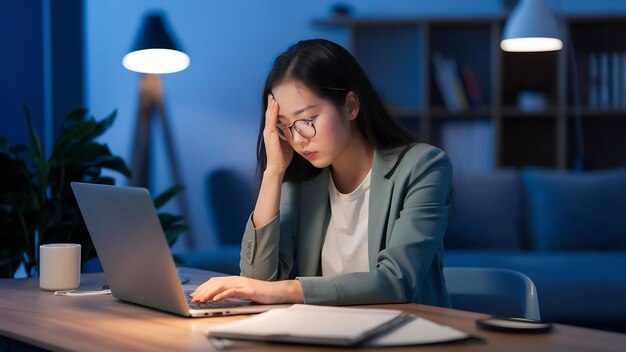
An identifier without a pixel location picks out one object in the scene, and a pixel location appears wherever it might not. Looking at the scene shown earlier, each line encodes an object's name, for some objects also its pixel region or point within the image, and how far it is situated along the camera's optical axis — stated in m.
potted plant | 3.24
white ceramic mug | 2.55
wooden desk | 1.94
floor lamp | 5.12
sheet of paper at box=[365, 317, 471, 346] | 1.93
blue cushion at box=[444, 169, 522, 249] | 5.01
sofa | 4.66
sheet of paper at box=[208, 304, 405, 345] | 1.93
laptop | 2.17
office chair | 2.54
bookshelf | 5.83
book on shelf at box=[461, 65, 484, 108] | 5.83
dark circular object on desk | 2.02
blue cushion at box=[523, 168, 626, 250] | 4.91
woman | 2.53
